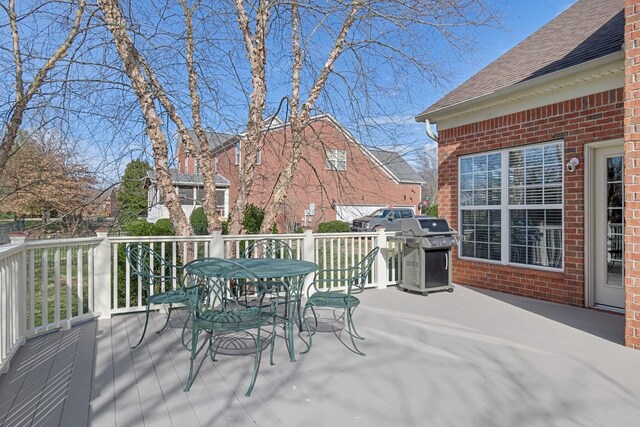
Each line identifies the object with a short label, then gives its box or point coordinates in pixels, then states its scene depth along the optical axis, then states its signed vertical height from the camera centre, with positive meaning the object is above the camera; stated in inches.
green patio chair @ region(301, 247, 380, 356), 141.4 -32.8
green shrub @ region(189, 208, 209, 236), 572.2 -8.6
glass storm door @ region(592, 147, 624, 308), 186.5 -6.9
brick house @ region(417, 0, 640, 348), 177.6 +25.2
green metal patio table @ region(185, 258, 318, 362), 123.4 -19.9
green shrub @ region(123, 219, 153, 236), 222.2 -9.5
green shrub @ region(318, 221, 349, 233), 585.5 -21.5
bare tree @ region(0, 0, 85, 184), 237.5 +89.2
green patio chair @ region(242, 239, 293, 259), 200.4 -19.7
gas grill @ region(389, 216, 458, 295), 230.4 -24.5
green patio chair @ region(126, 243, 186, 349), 147.1 -31.9
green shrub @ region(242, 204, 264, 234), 302.7 -5.2
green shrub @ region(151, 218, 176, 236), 229.9 -10.5
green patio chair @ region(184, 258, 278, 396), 113.1 -31.9
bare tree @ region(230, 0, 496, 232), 248.7 +112.4
